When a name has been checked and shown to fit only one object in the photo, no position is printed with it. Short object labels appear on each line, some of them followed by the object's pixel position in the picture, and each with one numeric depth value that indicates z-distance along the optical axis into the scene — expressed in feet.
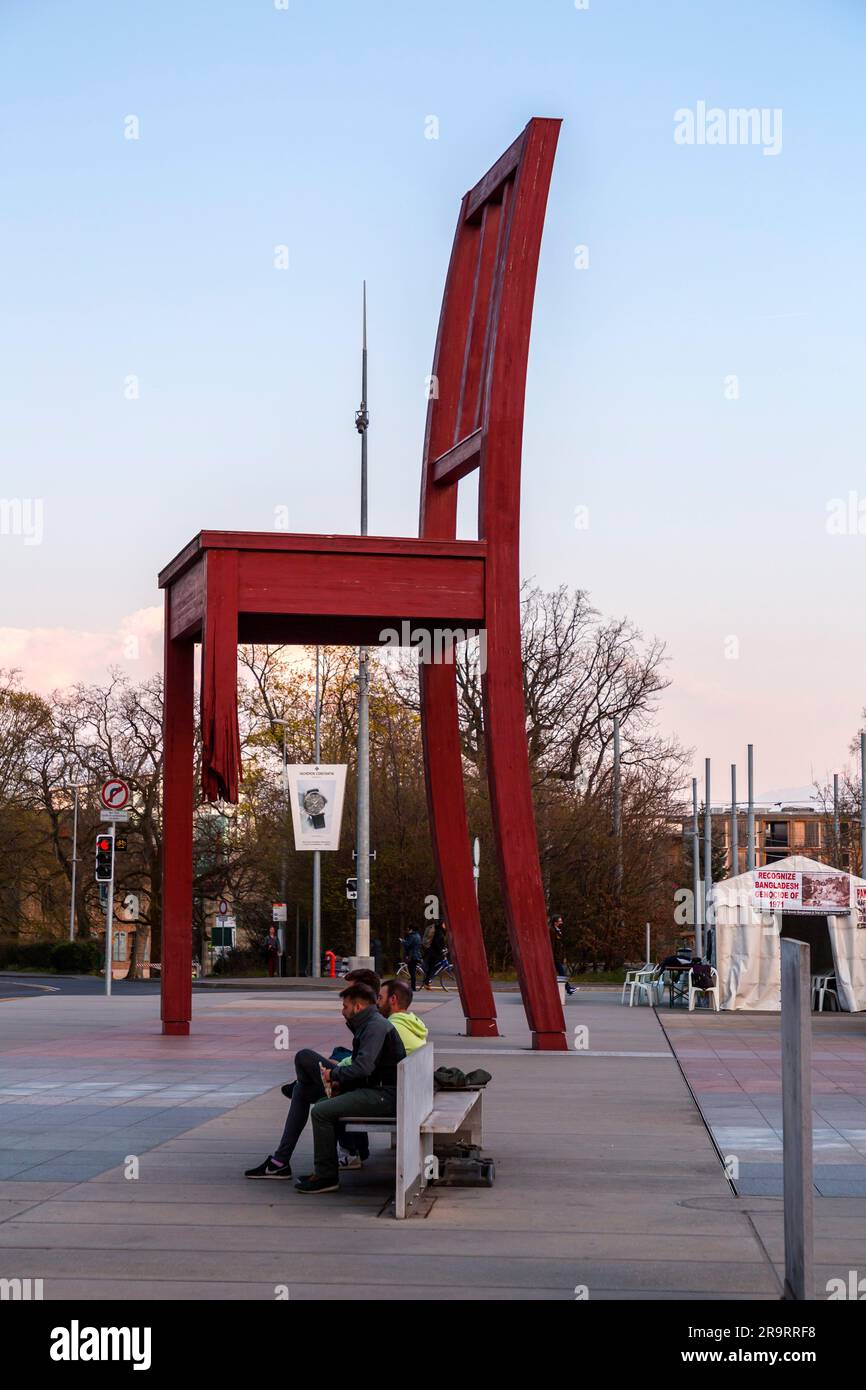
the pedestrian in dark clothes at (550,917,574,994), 118.32
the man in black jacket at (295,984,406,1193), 29.40
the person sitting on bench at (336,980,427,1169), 32.30
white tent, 94.02
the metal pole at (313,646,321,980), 146.10
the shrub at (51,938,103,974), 185.88
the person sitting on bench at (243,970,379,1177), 30.50
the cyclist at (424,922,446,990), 127.65
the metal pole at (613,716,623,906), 164.66
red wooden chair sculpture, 52.39
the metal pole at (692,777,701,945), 183.60
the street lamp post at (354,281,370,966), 115.65
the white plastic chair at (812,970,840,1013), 96.58
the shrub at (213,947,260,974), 191.62
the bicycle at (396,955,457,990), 134.00
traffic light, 99.04
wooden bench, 27.17
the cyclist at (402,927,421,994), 122.62
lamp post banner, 113.09
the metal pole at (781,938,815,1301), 19.84
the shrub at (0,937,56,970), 194.39
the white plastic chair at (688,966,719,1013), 92.99
